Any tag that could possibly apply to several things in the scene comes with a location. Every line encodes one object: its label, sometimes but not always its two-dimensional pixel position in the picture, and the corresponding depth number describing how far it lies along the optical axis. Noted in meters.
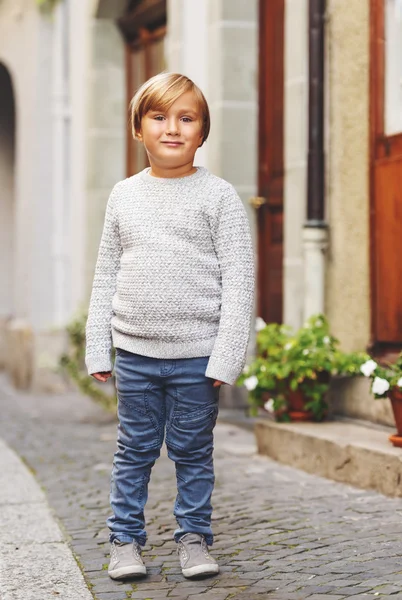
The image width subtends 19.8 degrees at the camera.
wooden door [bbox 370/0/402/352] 5.84
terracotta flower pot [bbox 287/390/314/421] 6.06
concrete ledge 5.00
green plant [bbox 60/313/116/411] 8.12
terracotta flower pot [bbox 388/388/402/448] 5.05
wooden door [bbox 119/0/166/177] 9.69
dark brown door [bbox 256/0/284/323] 7.74
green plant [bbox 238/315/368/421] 5.89
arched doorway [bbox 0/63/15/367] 14.24
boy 3.62
